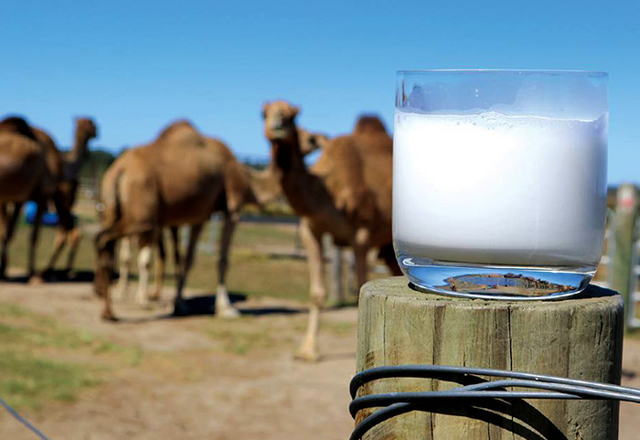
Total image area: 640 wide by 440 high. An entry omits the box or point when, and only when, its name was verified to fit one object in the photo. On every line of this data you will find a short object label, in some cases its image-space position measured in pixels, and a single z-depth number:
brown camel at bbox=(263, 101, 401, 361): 6.82
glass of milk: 1.19
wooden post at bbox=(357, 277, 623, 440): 1.13
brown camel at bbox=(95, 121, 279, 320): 8.95
